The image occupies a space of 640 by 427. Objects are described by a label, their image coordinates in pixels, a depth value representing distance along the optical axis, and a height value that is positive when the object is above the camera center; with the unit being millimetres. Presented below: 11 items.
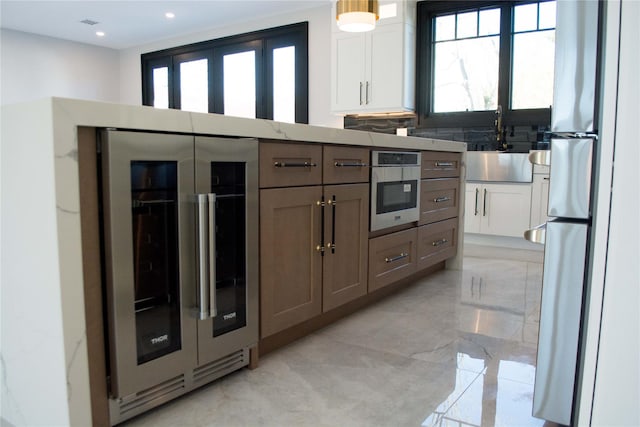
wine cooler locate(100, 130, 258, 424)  1410 -331
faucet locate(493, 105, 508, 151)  4996 +258
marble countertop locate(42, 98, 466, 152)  1302 +105
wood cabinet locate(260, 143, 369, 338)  1966 -351
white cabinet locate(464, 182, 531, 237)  4664 -488
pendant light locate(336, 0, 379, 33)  2908 +850
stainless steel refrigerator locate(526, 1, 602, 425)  1321 -140
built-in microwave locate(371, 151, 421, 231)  2711 -181
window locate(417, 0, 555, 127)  4984 +1018
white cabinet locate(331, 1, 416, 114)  5355 +1024
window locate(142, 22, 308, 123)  6418 +1141
